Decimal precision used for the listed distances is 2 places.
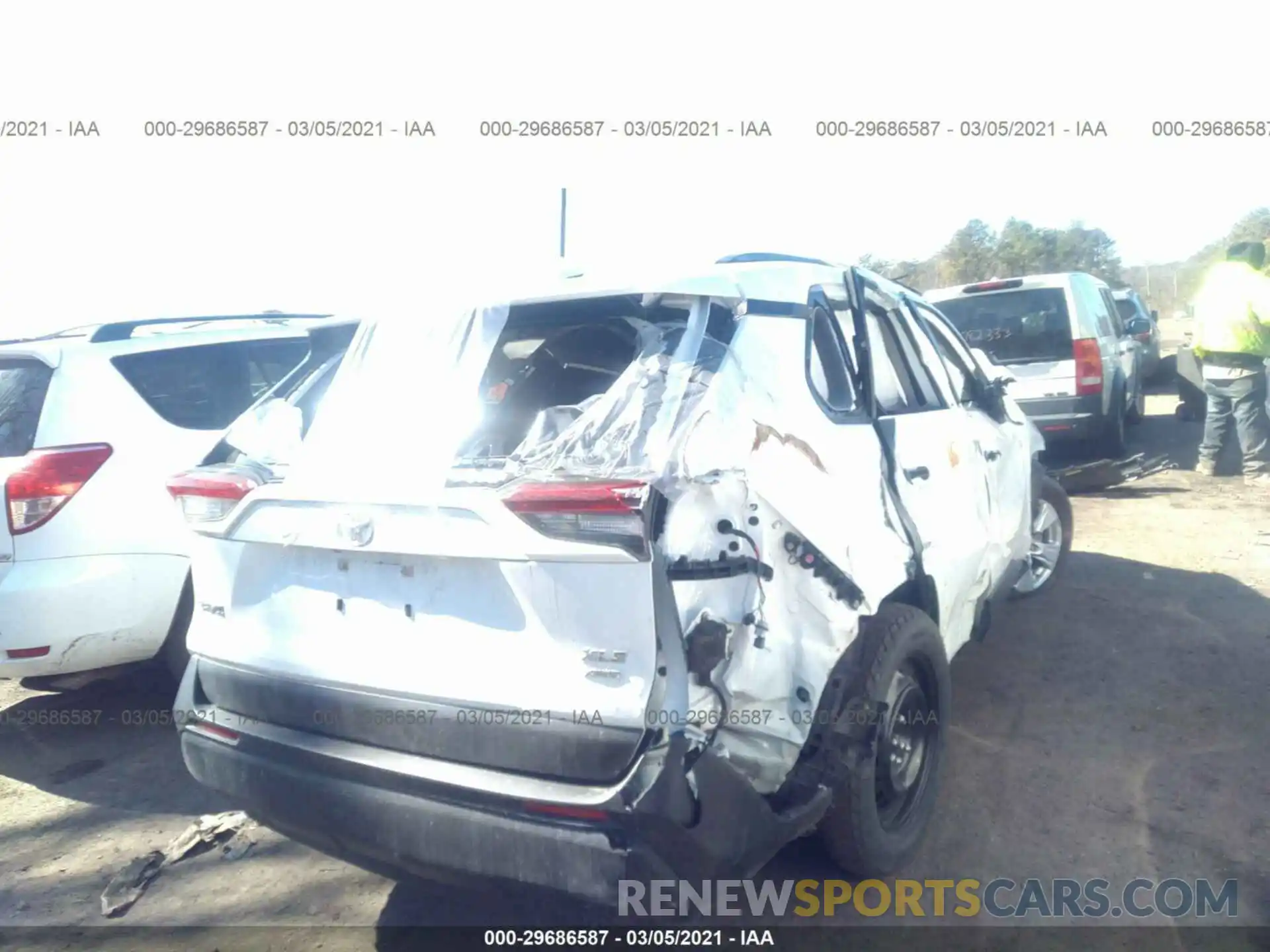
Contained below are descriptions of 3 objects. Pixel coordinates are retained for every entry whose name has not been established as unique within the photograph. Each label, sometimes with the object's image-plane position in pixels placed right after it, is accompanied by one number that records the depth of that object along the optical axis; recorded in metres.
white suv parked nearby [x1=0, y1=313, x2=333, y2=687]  3.92
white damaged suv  2.22
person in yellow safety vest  8.49
